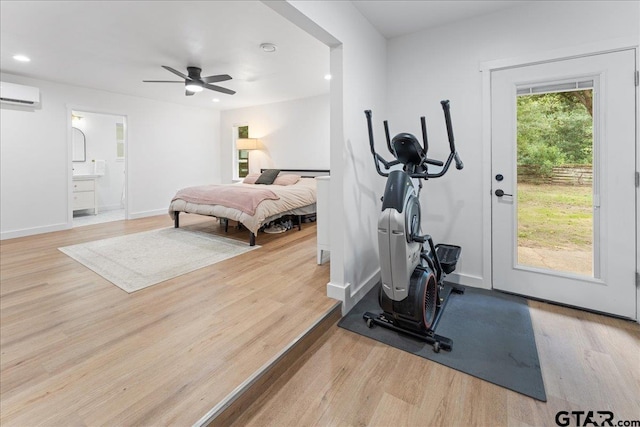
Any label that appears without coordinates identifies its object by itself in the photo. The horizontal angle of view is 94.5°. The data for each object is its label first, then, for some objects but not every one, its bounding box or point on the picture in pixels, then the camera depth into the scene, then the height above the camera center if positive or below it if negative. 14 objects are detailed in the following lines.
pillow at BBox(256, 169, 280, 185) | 5.93 +0.65
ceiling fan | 4.02 +1.78
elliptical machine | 1.82 -0.32
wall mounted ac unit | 4.23 +1.70
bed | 3.99 +0.09
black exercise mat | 1.62 -0.86
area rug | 2.92 -0.55
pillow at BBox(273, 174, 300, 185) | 5.75 +0.58
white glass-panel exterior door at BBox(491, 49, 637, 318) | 2.14 +0.13
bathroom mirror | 6.80 +1.47
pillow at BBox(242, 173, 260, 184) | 6.38 +0.65
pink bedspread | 4.03 +0.19
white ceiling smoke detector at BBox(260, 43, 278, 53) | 3.37 +1.89
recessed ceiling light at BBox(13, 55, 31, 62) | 3.72 +1.94
